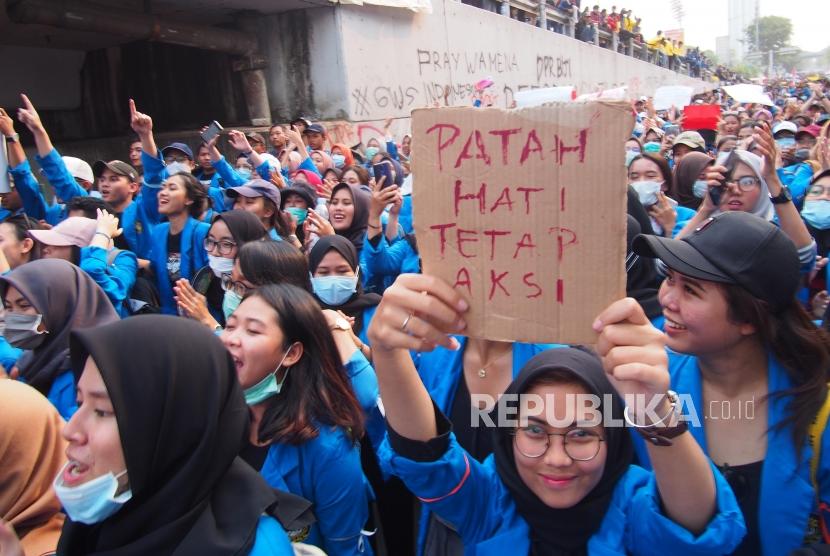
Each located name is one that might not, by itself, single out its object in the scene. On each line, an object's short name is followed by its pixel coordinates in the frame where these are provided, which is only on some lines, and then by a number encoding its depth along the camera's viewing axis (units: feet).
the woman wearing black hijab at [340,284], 11.23
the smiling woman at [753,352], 5.47
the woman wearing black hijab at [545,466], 4.34
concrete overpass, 36.47
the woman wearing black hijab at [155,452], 4.59
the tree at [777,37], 326.24
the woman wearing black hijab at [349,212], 15.53
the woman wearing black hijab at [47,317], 8.55
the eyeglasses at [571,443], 5.21
